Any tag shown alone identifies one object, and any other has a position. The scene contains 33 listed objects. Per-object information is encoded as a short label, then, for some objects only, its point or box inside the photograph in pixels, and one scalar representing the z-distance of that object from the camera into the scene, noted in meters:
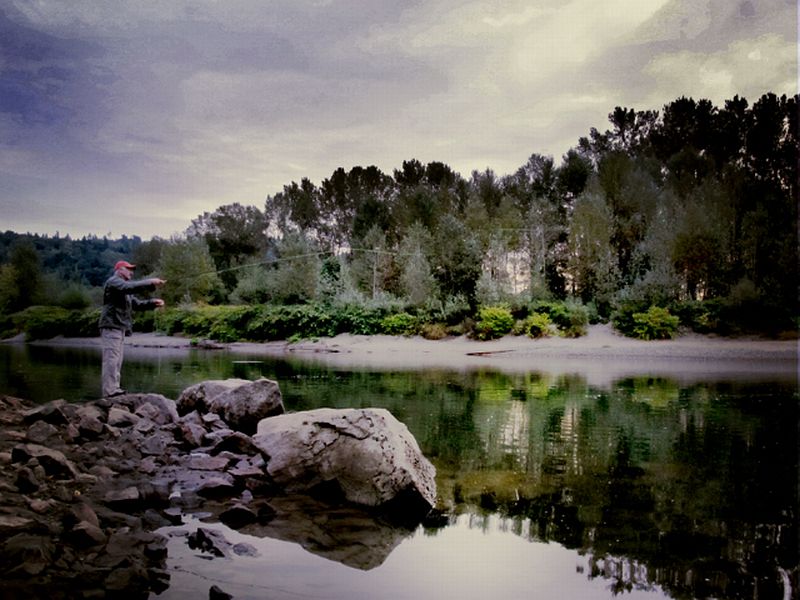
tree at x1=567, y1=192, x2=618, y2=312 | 33.50
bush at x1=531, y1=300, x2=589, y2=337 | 28.36
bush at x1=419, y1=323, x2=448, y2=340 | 30.67
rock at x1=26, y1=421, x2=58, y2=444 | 6.39
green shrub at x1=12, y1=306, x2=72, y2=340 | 32.06
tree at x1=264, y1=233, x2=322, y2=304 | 38.22
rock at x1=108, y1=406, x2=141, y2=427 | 7.54
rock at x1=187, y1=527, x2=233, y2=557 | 4.38
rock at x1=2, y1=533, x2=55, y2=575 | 3.55
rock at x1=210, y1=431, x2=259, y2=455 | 7.12
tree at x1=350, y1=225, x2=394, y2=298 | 40.41
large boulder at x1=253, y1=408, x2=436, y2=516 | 5.75
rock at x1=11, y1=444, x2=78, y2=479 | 5.46
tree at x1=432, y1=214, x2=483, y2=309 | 32.41
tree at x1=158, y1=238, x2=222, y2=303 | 36.19
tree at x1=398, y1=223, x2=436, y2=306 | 32.78
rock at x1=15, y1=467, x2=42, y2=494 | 4.92
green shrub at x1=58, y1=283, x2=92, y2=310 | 29.48
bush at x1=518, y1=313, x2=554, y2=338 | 28.67
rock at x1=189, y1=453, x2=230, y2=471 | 6.56
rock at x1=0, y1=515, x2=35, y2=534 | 4.10
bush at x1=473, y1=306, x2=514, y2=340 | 29.27
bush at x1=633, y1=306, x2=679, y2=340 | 26.80
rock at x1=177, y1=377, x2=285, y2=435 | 8.66
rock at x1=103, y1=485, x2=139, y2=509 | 5.07
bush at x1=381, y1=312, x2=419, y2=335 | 31.72
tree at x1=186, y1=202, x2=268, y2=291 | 55.56
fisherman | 9.39
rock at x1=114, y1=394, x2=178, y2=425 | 8.23
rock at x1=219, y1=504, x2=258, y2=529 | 5.18
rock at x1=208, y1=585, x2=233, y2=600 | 3.51
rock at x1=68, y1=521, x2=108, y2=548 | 4.06
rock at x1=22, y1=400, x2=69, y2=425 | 6.96
